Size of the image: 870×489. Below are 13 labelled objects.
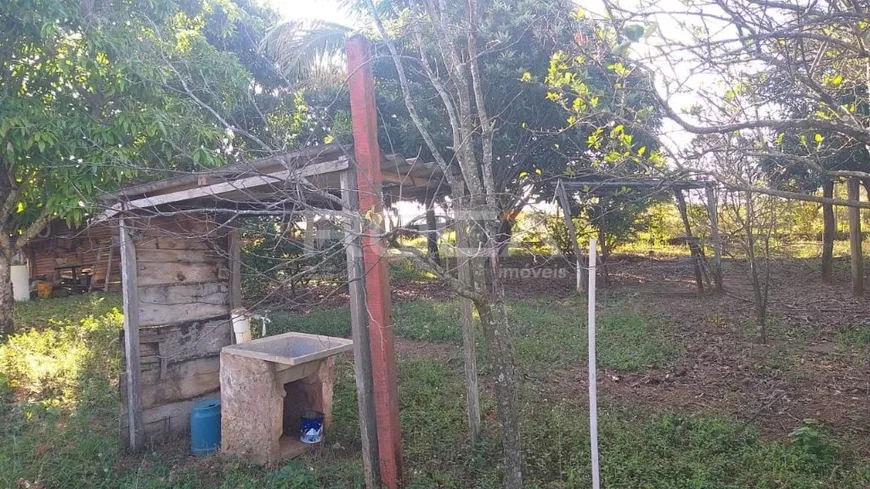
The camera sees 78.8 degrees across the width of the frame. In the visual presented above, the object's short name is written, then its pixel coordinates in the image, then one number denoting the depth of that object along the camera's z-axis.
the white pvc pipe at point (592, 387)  2.62
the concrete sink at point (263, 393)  3.66
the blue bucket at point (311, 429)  3.89
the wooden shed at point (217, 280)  2.91
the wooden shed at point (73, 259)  11.85
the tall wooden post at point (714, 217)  5.98
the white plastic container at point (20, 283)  10.70
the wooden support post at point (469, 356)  3.51
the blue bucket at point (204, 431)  3.94
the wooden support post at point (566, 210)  5.41
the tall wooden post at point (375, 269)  2.89
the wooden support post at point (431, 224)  3.47
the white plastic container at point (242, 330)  4.29
